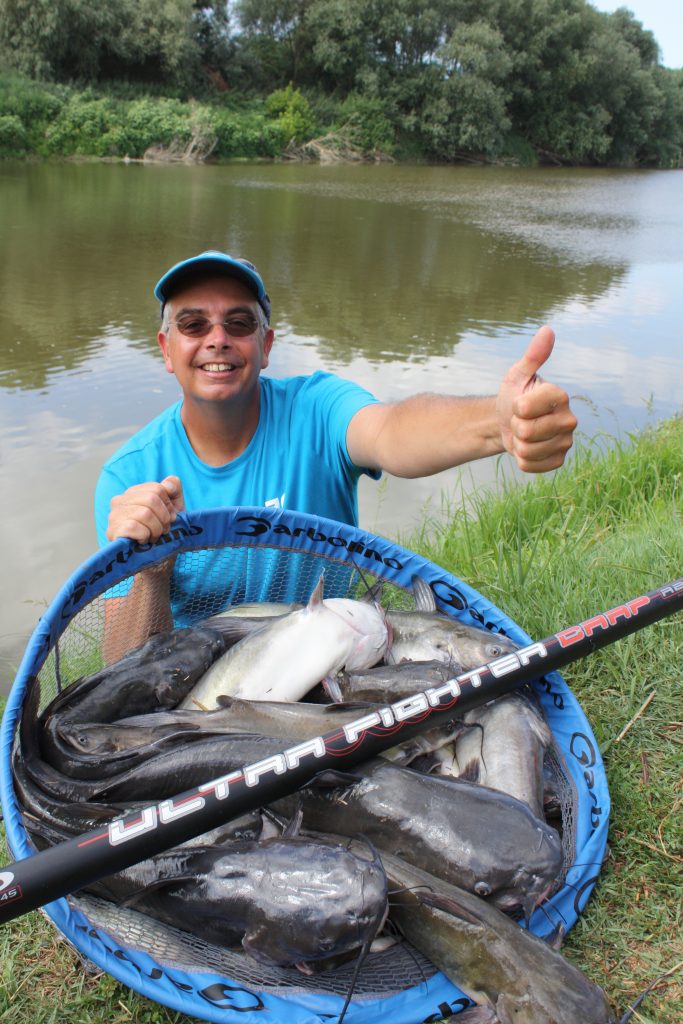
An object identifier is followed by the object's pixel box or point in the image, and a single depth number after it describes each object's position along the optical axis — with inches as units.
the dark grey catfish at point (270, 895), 56.2
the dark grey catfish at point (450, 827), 62.2
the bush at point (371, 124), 1737.2
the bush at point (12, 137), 1096.8
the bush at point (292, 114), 1584.6
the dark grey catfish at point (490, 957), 55.7
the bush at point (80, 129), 1185.4
